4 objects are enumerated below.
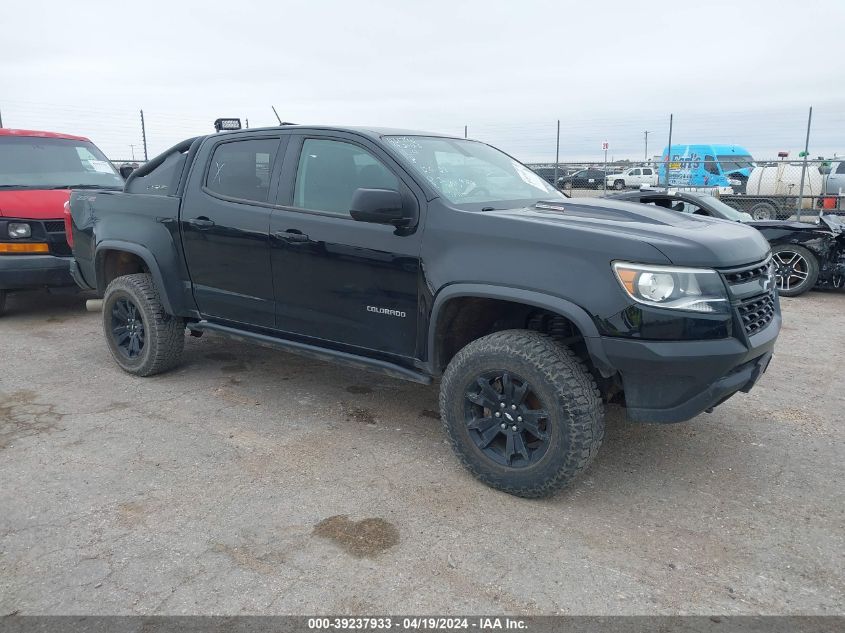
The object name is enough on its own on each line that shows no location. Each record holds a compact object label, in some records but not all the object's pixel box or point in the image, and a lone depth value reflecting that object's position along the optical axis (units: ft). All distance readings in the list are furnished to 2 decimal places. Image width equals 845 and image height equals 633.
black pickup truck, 9.46
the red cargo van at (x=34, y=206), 21.43
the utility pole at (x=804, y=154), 44.48
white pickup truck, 96.12
